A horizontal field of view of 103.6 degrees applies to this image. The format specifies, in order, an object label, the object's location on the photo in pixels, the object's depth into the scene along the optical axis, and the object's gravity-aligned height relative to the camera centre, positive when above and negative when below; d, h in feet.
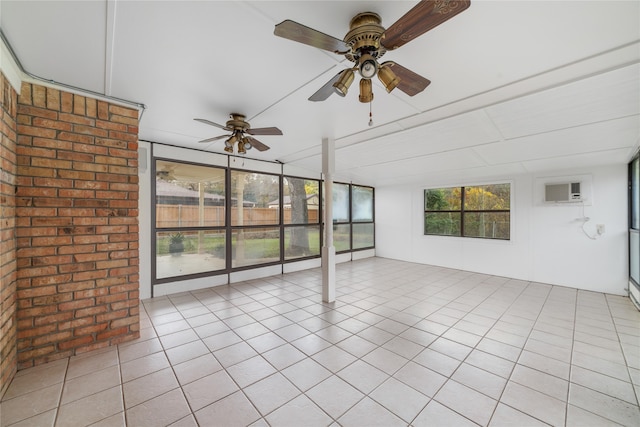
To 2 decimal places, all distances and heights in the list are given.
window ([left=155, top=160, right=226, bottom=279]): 14.61 -0.17
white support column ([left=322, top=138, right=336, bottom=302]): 13.28 -0.74
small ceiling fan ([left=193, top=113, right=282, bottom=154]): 10.00 +3.48
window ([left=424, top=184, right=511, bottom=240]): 18.92 +0.27
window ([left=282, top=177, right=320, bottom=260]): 20.29 -0.13
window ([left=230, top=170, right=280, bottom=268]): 17.42 -0.19
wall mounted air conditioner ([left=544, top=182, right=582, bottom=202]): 15.55 +1.37
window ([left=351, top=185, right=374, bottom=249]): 25.72 -0.20
